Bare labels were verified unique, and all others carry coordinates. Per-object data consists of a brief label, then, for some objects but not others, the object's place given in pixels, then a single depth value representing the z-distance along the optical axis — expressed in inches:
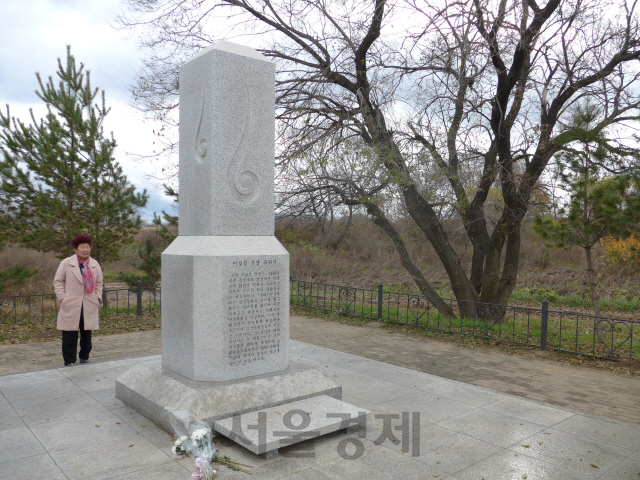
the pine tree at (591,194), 322.0
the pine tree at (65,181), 470.6
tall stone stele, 164.7
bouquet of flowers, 110.5
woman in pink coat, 241.4
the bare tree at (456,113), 352.8
